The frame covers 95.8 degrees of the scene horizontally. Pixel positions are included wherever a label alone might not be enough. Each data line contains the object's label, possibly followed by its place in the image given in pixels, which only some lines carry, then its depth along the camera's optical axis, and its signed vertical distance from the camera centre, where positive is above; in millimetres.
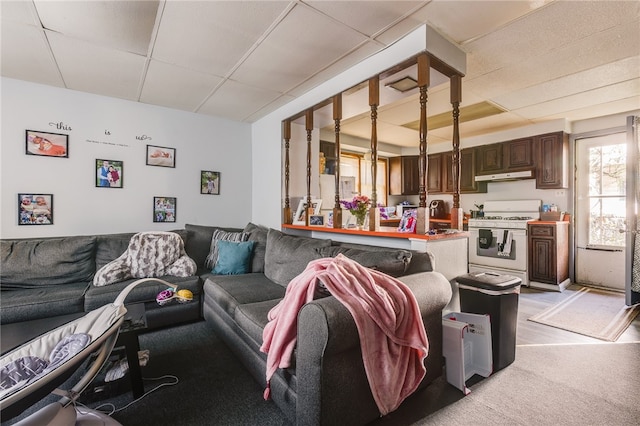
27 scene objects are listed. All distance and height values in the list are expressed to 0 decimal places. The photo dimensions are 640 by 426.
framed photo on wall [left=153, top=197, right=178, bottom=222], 3822 +59
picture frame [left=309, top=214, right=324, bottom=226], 3355 -72
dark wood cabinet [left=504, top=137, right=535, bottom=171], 4820 +1026
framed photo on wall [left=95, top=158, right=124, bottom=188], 3461 +486
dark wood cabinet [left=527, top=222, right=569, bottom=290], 4262 -600
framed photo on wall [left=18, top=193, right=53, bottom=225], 3074 +44
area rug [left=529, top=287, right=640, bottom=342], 2837 -1125
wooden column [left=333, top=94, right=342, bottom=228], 2988 +557
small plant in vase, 2848 +50
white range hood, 4789 +660
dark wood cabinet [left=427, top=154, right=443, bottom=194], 6035 +872
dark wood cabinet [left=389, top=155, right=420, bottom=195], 6379 +886
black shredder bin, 2096 -680
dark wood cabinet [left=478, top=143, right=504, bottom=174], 5164 +1021
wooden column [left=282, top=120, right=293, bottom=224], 3752 +424
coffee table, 1730 -736
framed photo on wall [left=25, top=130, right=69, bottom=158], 3094 +760
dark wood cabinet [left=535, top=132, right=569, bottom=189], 4496 +860
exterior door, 4316 +88
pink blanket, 1414 -569
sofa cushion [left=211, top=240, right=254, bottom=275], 3223 -504
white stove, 4520 -389
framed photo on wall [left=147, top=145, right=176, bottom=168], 3771 +763
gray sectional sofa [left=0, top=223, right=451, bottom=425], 1328 -666
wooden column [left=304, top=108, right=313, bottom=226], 3432 +708
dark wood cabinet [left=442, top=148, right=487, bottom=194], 5508 +824
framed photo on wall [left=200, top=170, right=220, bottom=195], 4156 +453
